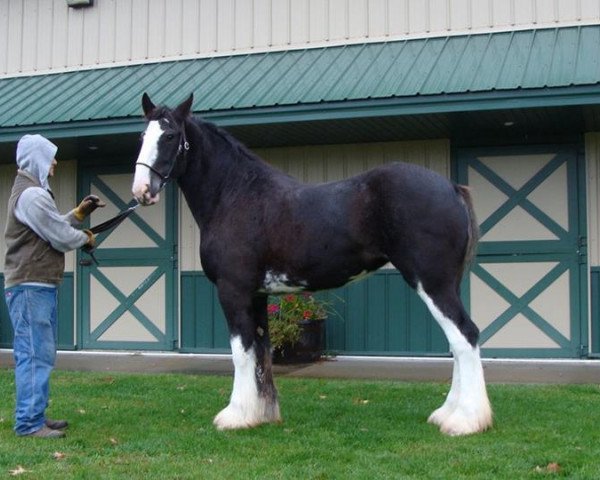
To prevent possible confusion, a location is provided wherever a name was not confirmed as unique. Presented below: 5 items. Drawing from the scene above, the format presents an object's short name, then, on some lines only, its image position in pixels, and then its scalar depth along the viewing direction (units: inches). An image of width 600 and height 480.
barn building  364.2
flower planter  387.9
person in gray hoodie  227.0
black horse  226.5
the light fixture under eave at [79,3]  485.4
